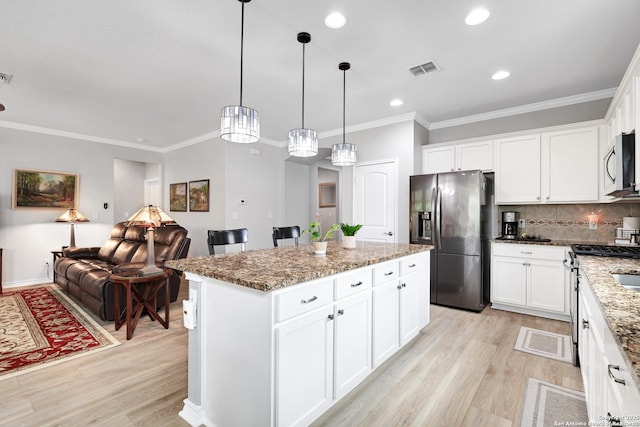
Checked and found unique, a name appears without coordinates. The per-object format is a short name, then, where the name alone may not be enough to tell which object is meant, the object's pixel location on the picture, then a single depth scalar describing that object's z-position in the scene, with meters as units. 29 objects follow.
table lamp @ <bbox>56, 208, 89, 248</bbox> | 5.20
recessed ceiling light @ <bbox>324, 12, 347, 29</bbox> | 2.24
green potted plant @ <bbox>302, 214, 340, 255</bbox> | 2.29
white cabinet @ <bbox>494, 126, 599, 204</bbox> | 3.43
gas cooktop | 2.22
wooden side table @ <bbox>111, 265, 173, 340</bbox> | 2.95
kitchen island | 1.46
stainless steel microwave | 2.06
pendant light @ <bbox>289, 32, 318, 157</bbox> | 2.66
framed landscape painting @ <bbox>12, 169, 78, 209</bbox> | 5.00
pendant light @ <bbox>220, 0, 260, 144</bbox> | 2.15
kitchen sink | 1.68
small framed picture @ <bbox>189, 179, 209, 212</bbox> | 5.59
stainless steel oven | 2.24
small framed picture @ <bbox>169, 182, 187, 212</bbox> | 6.13
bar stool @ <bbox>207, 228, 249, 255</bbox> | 2.51
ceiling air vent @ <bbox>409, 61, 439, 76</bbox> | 2.97
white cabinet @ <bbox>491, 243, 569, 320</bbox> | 3.42
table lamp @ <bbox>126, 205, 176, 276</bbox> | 2.97
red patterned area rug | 2.50
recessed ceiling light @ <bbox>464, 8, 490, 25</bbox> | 2.19
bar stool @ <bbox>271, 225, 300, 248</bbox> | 3.14
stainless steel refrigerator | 3.73
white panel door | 4.57
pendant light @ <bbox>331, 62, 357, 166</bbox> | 3.15
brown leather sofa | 3.29
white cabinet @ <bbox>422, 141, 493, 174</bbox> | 4.04
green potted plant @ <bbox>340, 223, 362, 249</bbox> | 2.74
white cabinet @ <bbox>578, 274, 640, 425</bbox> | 0.81
